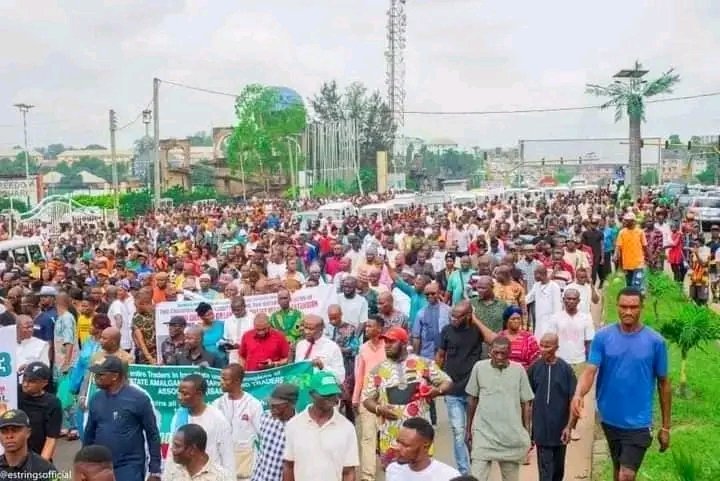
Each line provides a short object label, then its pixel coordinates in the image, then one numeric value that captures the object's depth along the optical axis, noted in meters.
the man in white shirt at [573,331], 9.54
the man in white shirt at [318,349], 8.41
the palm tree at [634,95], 38.91
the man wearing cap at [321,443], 5.97
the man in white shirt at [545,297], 11.33
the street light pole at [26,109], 66.88
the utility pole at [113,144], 44.69
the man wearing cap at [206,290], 12.59
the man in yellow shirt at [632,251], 15.57
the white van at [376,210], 39.40
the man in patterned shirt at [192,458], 5.40
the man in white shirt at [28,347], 8.91
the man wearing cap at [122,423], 6.30
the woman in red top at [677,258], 19.69
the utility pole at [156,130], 36.66
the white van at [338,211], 36.56
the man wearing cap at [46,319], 10.55
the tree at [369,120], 104.06
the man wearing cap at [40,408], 6.70
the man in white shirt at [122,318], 11.40
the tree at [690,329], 10.88
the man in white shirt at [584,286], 10.95
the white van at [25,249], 21.18
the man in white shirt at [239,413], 6.71
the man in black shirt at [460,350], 8.05
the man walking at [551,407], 7.32
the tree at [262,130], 79.12
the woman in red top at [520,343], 8.16
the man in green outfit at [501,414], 6.96
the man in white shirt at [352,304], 10.55
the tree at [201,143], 187.25
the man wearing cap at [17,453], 5.50
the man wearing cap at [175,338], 9.23
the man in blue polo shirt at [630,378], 6.29
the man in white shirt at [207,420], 6.14
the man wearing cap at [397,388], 6.99
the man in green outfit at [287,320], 9.91
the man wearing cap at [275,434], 6.28
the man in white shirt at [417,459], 5.00
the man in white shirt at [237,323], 10.14
